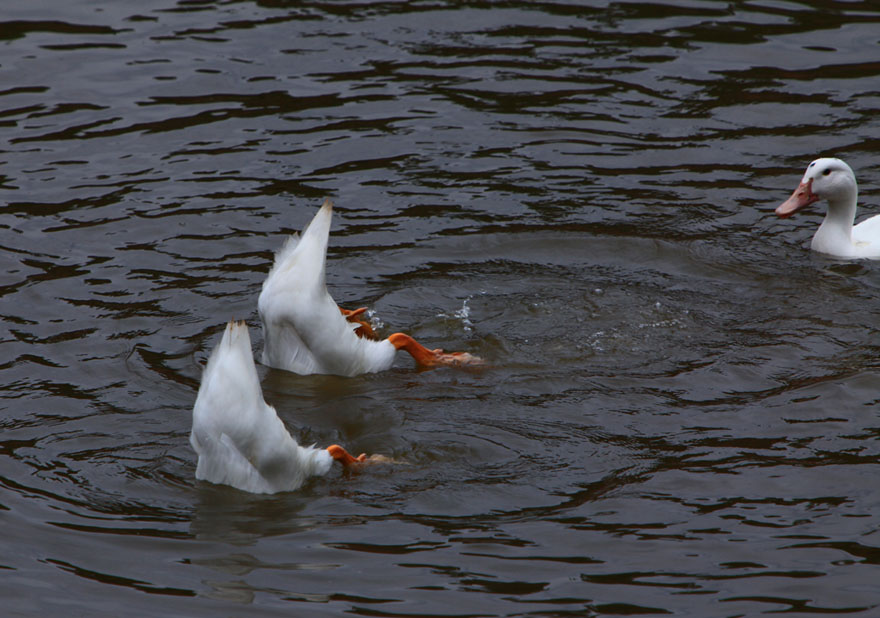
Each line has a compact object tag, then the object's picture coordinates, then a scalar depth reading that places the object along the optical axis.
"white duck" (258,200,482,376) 12.14
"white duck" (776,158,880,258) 16.91
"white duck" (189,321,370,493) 10.09
